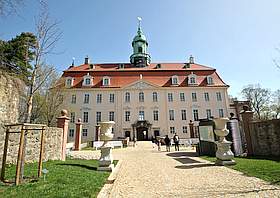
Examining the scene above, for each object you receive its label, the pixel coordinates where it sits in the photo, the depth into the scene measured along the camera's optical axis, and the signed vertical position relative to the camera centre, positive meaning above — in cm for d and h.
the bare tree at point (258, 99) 4172 +721
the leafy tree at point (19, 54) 1664 +795
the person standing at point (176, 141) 1925 -76
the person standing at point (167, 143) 1924 -94
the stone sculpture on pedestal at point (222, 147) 935 -72
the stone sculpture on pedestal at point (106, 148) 861 -60
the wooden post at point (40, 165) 649 -97
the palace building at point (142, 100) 3444 +624
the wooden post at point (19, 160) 575 -70
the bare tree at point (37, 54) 1114 +479
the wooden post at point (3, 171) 602 -104
